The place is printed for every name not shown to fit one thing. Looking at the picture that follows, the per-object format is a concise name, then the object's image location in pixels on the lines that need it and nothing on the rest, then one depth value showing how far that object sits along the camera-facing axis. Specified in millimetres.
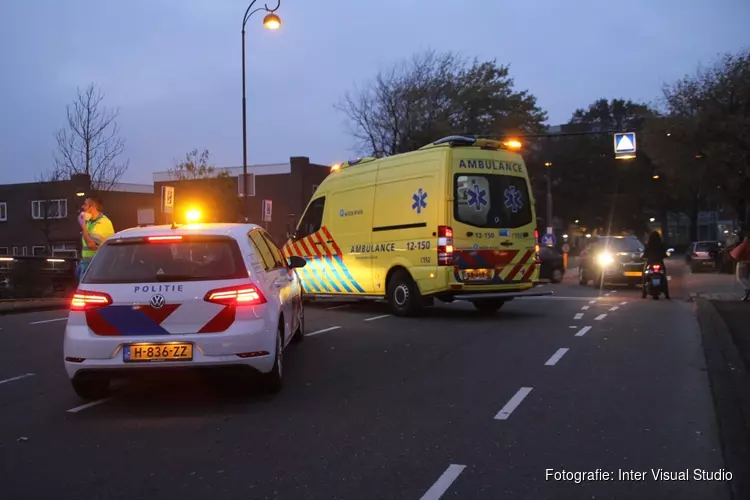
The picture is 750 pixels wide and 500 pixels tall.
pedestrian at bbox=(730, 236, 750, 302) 16141
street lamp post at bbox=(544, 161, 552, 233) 40953
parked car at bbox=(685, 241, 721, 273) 37719
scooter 18156
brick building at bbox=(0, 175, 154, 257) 45562
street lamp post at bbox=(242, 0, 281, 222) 20094
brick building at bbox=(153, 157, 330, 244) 39750
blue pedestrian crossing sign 22656
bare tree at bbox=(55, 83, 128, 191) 25859
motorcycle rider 18016
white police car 6059
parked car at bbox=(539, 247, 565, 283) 27198
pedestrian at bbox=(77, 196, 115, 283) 10812
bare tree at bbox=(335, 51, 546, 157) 38125
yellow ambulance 12242
